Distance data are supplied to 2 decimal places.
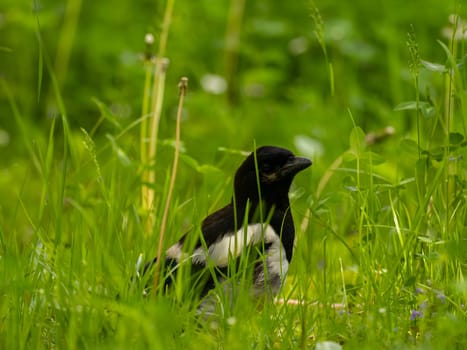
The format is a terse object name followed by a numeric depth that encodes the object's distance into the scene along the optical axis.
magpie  6.36
